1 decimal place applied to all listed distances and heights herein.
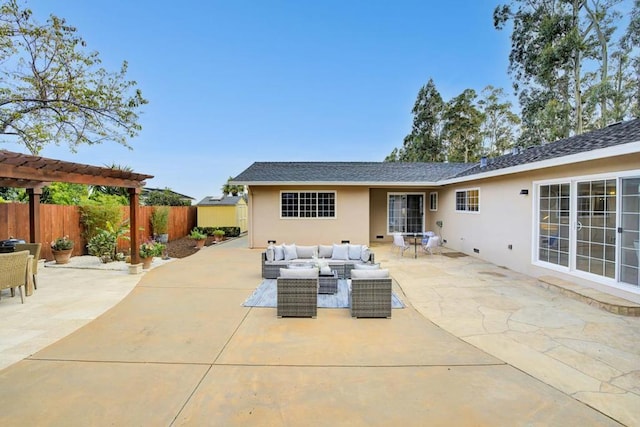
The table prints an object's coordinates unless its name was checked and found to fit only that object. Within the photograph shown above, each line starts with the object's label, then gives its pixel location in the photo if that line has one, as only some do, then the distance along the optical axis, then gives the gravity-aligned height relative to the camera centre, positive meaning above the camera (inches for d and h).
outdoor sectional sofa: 326.6 -51.5
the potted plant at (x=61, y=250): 389.1 -47.2
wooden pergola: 212.1 +32.2
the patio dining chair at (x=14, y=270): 229.3 -42.8
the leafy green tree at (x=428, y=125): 1235.9 +342.3
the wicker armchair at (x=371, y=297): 212.5 -59.0
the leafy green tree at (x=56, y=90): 327.9 +142.0
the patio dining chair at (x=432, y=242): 435.5 -45.5
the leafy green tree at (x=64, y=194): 531.3 +34.1
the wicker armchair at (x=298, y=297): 213.5 -58.9
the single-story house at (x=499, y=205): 242.2 +6.4
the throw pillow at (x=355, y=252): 349.1 -46.6
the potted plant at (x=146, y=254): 371.9 -50.0
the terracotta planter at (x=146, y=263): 372.5 -60.8
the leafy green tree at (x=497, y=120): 1128.6 +325.1
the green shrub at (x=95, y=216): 455.2 -5.5
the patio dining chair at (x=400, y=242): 449.1 -46.4
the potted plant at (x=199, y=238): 577.0 -49.0
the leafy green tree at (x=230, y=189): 1427.4 +102.8
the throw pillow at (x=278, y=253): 342.6 -46.4
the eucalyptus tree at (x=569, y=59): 735.1 +366.6
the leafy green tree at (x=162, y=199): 840.3 +34.8
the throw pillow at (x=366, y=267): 275.8 -50.8
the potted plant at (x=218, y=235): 676.7 -51.1
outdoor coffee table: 269.7 -63.4
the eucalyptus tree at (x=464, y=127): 1165.1 +312.5
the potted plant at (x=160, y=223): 591.8 -20.9
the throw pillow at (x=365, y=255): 343.3 -49.0
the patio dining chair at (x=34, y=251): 279.3 -36.0
